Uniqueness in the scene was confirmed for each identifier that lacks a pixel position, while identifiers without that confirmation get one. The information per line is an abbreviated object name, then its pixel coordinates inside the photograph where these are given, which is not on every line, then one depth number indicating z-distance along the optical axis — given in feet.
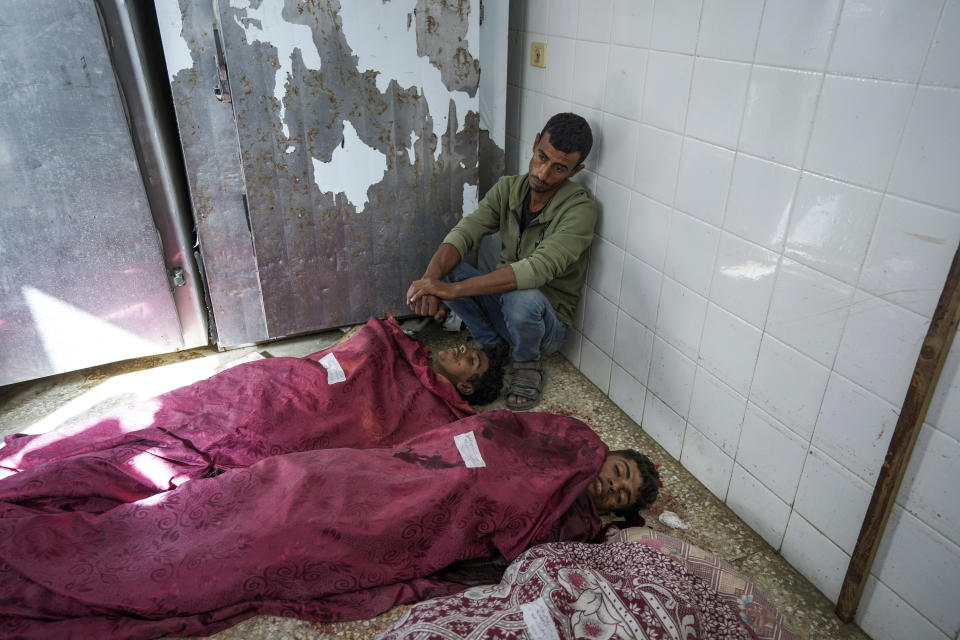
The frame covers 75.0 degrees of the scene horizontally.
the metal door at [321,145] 7.16
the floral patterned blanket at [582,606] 3.91
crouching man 7.25
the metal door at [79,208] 6.58
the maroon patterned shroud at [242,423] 5.47
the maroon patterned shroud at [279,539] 4.50
